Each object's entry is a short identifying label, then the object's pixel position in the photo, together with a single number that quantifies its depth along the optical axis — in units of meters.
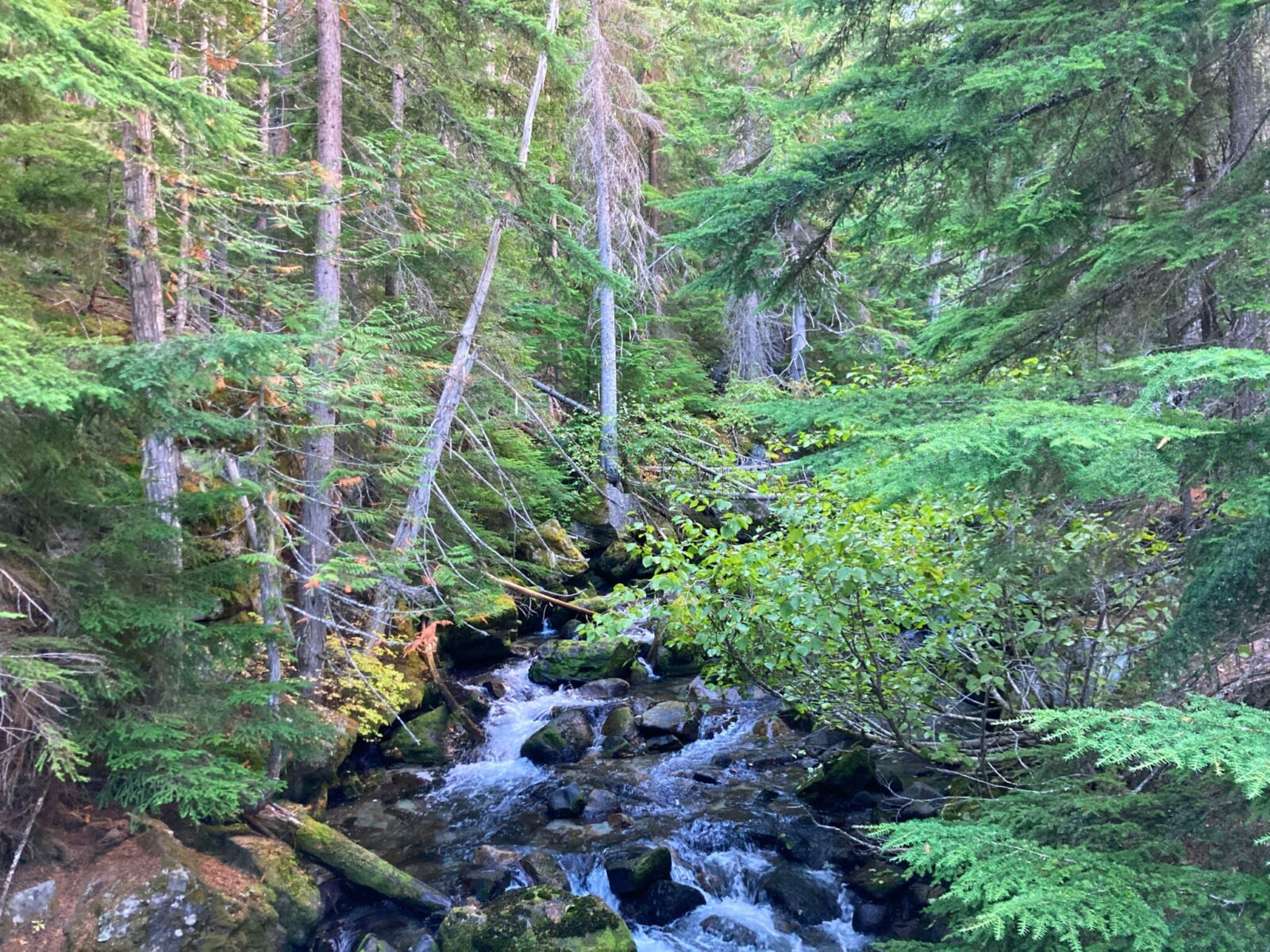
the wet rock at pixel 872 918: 6.94
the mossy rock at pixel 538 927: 6.25
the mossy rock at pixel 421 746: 10.12
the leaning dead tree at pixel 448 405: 9.09
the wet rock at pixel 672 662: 12.99
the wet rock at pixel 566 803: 8.84
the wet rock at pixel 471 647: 12.63
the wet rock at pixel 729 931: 6.94
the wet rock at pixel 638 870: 7.45
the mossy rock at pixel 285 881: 6.48
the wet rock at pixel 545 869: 7.53
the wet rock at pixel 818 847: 7.75
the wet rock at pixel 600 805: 8.81
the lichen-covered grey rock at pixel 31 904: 5.22
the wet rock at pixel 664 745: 10.31
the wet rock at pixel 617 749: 10.20
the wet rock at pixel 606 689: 11.95
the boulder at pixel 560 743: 10.18
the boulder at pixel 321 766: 8.17
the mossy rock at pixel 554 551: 14.52
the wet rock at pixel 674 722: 10.60
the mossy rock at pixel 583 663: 12.38
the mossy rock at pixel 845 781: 8.67
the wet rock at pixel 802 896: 7.15
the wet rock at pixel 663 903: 7.24
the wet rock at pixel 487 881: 7.38
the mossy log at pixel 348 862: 7.14
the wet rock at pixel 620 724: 10.57
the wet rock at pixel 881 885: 7.08
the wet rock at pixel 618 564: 15.94
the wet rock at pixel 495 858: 7.80
